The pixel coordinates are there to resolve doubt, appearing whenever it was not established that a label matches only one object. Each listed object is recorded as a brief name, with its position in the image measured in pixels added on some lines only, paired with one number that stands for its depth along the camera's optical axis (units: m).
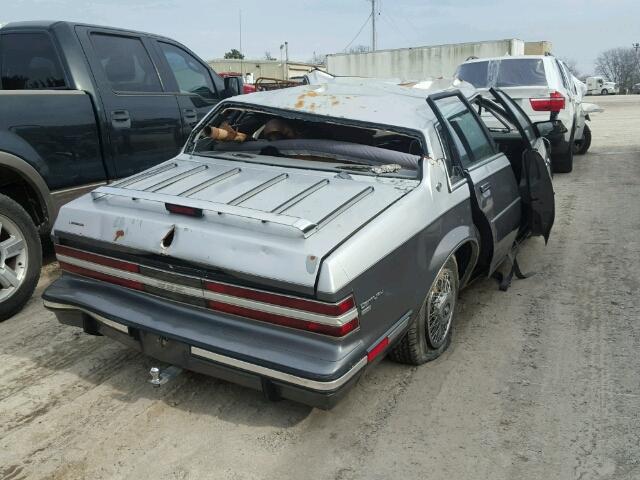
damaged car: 2.55
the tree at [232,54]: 68.09
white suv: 8.61
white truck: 51.41
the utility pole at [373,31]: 51.78
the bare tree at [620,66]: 74.75
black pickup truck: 4.19
